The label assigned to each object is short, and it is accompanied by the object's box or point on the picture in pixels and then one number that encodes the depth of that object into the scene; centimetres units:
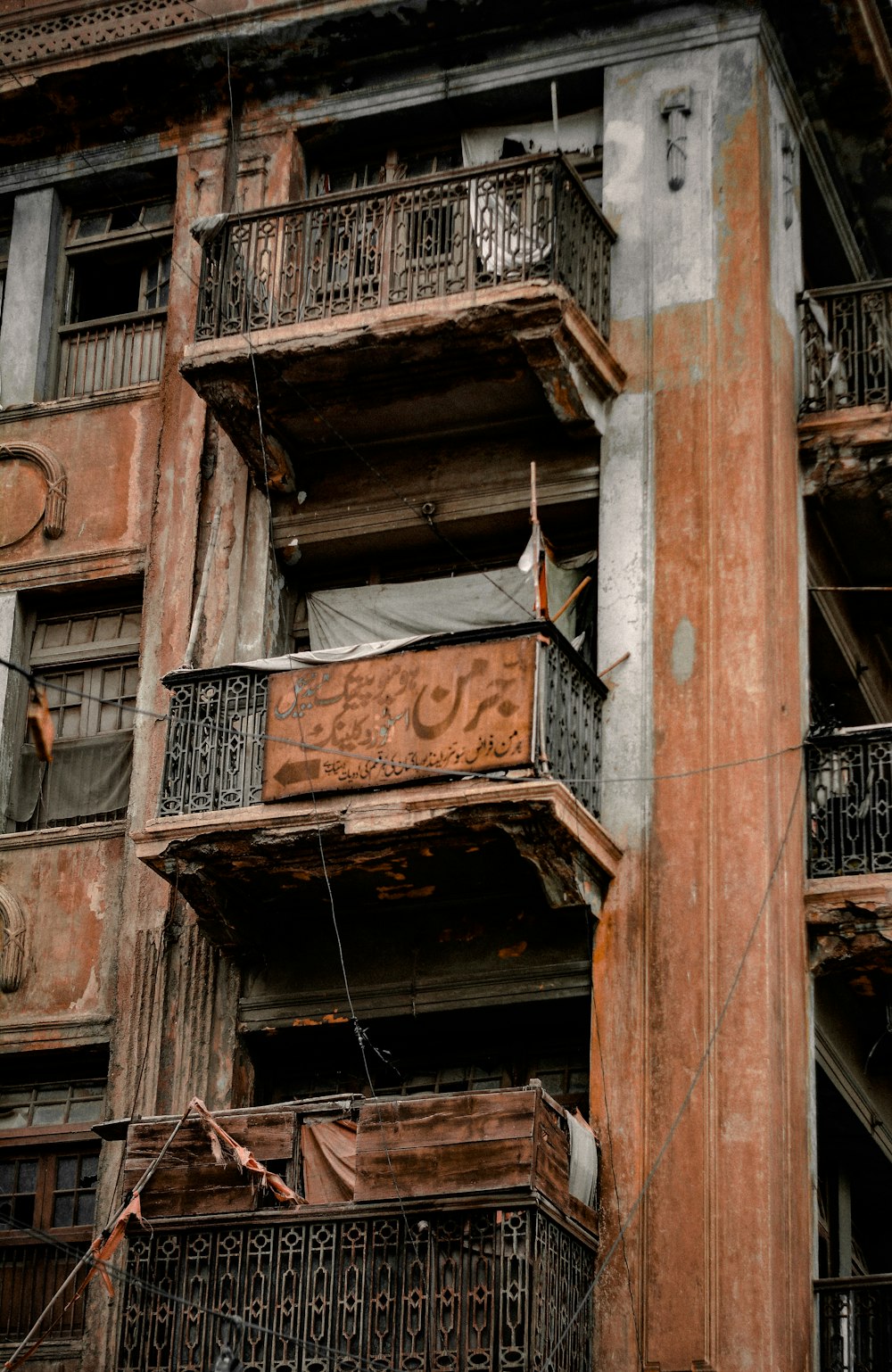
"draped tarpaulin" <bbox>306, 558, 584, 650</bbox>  1750
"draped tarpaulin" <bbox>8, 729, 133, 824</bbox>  1816
